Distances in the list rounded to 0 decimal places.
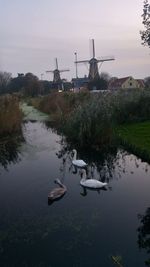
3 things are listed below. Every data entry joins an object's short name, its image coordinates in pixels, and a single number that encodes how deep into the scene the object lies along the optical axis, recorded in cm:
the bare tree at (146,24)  839
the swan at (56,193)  434
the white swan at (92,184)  466
